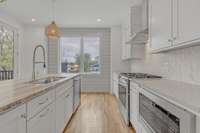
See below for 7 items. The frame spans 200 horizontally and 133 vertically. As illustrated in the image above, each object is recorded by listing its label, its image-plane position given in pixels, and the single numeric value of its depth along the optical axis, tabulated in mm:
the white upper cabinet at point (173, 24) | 899
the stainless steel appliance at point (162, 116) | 641
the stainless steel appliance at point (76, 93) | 2567
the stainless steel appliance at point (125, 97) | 1992
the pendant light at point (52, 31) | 2410
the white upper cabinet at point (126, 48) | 2976
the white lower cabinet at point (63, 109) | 1543
